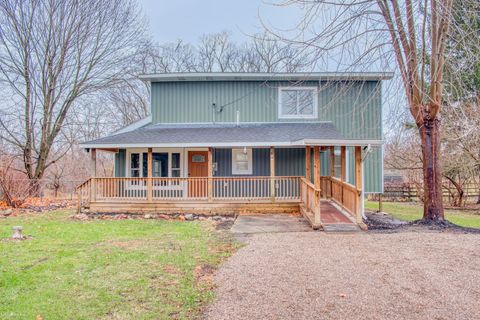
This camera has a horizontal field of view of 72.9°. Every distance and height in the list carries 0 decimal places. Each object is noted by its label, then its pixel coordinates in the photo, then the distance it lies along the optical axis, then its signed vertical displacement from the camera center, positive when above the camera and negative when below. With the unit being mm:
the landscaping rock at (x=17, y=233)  7597 -1467
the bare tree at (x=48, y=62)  17047 +6034
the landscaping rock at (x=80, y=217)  11062 -1602
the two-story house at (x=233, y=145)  11625 +821
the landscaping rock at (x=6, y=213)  11852 -1551
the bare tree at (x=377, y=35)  6426 +2844
